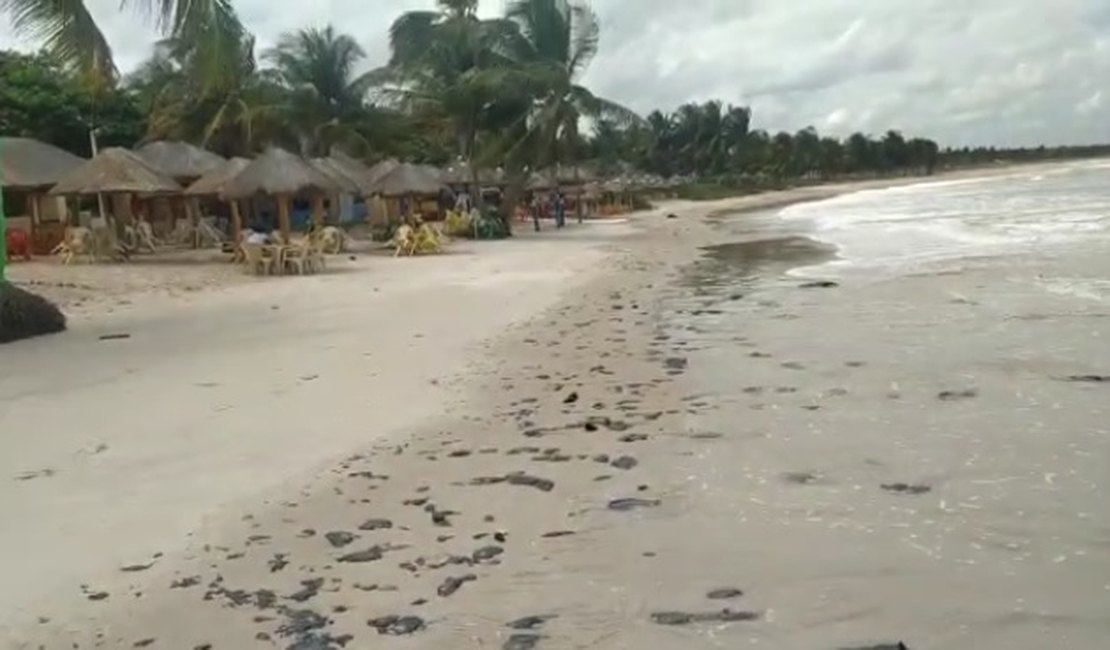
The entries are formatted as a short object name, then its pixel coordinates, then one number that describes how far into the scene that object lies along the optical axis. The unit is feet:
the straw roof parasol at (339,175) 79.76
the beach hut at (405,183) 88.28
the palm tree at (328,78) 110.01
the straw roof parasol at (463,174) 106.93
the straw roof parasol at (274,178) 67.00
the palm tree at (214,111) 97.30
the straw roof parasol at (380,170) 91.04
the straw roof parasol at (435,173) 94.14
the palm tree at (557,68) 95.30
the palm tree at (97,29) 36.19
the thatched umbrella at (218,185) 74.08
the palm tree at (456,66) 98.32
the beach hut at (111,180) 66.69
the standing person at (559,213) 123.34
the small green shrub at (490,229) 95.71
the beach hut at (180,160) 81.46
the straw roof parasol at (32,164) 72.28
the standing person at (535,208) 118.50
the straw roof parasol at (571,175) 123.93
